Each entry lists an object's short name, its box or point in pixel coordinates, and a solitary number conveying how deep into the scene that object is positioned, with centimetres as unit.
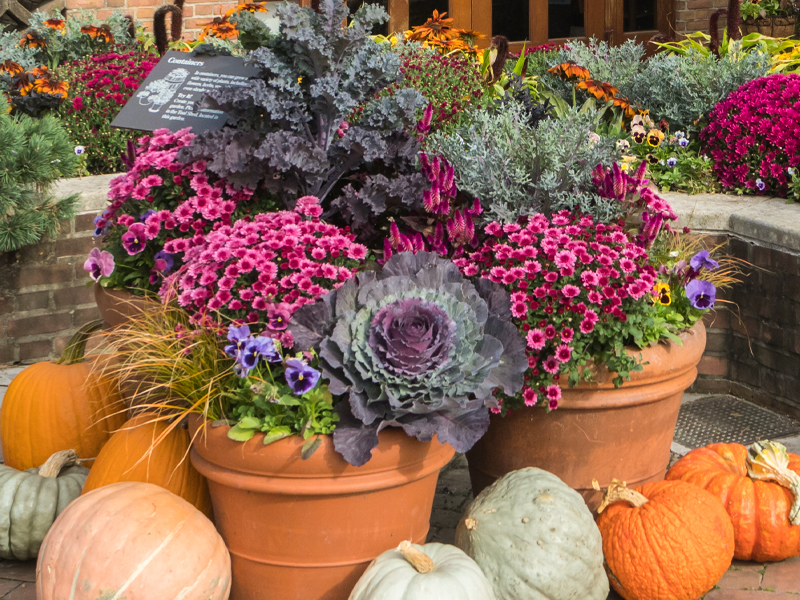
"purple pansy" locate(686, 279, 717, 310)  257
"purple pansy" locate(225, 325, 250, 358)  208
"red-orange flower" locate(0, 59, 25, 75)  517
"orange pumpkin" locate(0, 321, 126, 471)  275
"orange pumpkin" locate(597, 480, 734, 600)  225
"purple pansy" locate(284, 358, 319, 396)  200
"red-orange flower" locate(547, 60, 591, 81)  480
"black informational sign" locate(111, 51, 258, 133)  312
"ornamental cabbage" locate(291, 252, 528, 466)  200
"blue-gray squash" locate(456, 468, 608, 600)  209
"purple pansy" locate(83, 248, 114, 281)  268
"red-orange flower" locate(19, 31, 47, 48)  582
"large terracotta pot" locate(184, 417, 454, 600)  202
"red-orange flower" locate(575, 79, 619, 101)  457
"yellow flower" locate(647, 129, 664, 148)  426
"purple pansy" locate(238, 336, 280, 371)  203
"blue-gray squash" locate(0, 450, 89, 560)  247
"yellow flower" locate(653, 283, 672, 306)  254
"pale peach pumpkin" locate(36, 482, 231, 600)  199
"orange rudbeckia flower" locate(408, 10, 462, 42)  594
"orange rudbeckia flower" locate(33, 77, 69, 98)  484
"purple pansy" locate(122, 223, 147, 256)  265
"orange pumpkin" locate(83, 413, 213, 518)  240
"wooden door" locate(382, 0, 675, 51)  796
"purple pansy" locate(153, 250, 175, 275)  261
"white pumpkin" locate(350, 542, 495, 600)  186
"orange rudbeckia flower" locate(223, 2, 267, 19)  579
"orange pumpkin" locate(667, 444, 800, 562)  244
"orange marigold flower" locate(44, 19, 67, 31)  601
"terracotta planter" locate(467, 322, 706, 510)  247
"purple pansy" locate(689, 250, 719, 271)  262
